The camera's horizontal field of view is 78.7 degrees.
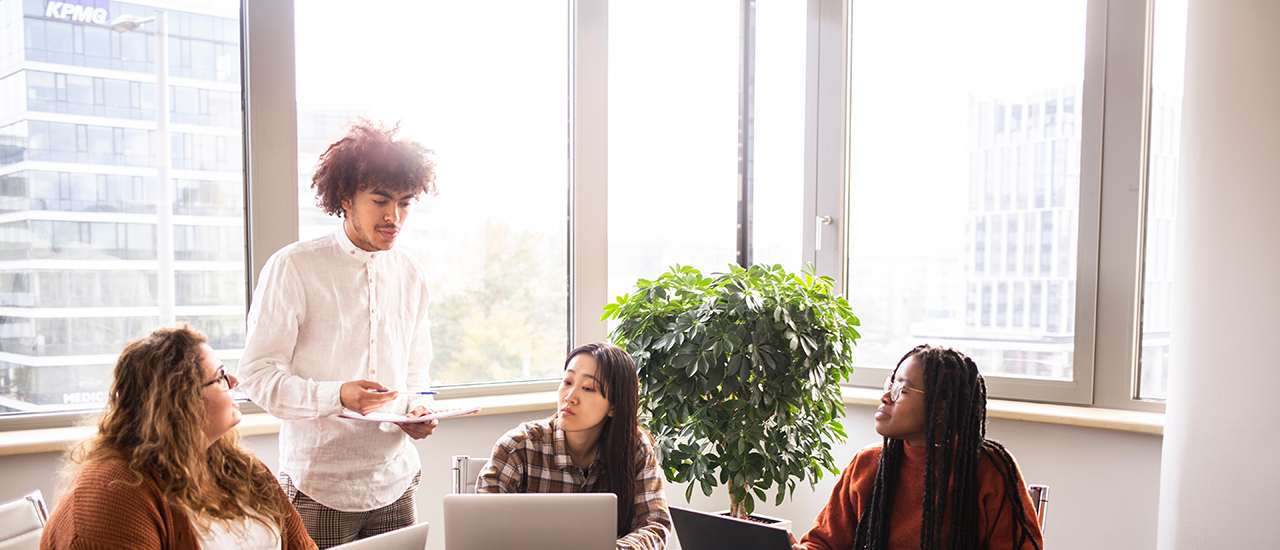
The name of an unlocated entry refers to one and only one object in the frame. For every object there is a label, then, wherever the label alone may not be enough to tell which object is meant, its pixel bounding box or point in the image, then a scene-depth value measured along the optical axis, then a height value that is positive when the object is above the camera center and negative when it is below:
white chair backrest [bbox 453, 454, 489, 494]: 2.27 -0.71
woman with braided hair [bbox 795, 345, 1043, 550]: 1.74 -0.57
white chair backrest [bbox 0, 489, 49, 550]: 1.59 -0.62
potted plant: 2.62 -0.47
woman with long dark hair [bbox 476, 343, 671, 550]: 1.94 -0.57
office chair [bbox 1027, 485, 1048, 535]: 1.97 -0.68
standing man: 1.73 -0.29
